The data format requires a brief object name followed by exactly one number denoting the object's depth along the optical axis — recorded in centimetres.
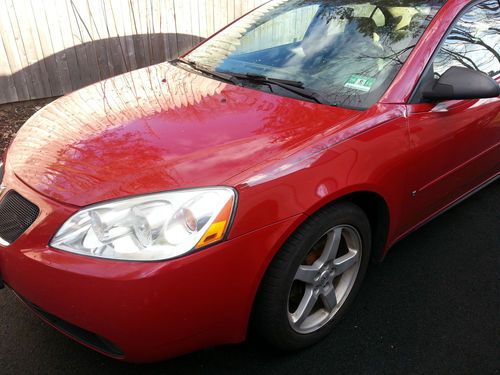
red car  152
